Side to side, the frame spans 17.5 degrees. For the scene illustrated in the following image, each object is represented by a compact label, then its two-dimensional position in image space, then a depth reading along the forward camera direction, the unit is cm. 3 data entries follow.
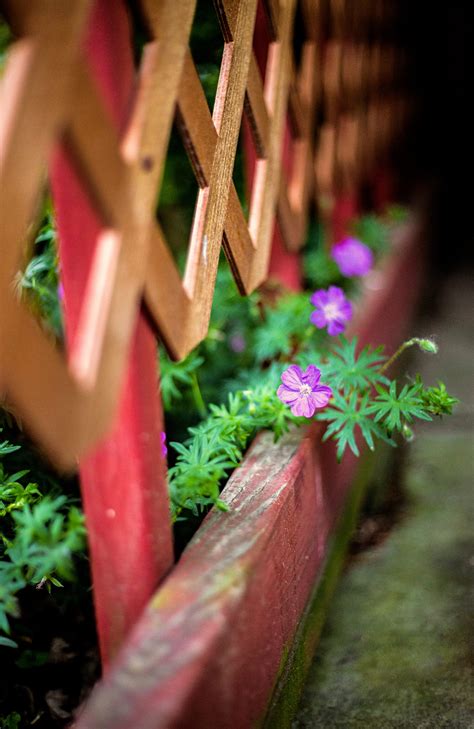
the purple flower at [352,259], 121
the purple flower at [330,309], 104
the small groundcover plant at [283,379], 93
